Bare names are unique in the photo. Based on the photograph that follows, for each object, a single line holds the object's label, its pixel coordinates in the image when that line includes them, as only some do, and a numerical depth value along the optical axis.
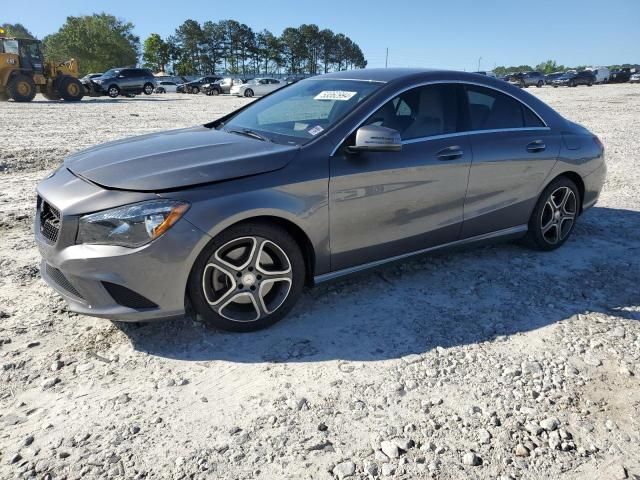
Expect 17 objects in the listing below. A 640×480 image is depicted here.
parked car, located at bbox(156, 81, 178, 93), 45.00
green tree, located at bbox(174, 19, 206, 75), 90.37
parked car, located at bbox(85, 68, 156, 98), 32.34
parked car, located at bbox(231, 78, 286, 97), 38.19
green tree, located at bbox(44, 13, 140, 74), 72.81
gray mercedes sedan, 2.86
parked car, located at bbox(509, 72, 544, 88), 55.47
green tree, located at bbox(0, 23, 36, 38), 102.47
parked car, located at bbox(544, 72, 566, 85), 56.08
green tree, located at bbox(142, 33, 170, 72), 84.12
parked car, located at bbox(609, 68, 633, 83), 58.38
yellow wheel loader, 24.12
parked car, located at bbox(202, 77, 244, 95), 41.75
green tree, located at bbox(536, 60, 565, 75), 133.12
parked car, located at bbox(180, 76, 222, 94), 45.52
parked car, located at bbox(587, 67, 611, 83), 54.76
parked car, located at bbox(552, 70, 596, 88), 51.75
